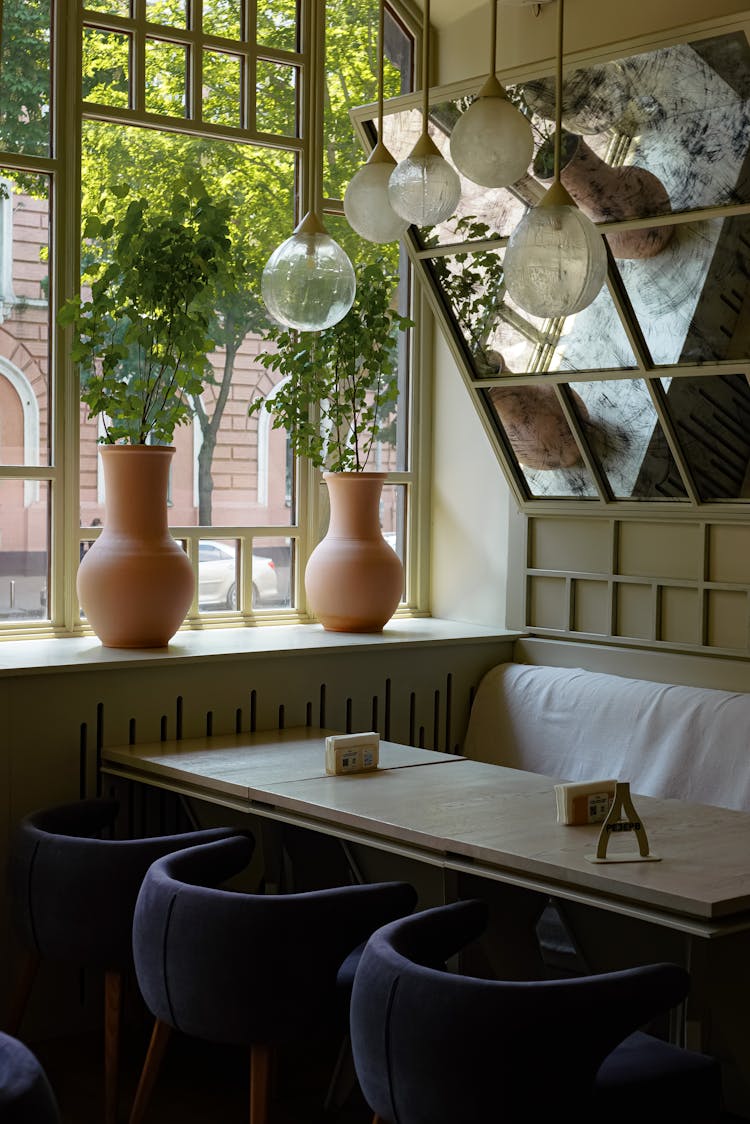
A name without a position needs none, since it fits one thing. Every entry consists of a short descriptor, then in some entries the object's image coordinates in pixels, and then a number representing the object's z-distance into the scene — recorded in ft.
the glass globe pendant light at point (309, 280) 9.14
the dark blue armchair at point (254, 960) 8.52
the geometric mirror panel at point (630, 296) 11.17
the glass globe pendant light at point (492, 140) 8.68
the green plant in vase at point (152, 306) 12.92
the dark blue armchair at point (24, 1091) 6.00
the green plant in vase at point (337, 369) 15.02
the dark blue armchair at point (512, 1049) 6.84
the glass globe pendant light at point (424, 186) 9.04
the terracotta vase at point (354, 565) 14.97
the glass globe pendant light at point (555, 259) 8.12
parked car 15.64
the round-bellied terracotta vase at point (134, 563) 13.01
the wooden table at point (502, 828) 7.75
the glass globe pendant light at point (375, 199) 9.68
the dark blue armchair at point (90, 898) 10.16
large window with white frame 14.11
